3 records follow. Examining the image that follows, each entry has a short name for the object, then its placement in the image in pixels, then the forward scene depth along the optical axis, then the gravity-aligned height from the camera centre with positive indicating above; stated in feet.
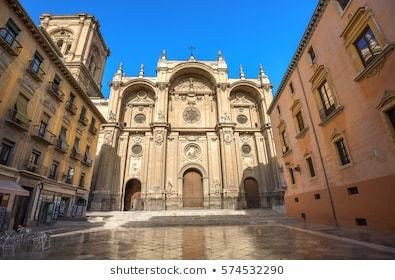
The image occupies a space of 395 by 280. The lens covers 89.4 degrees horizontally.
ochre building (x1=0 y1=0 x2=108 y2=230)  36.35 +19.05
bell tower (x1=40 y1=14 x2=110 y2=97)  96.22 +85.82
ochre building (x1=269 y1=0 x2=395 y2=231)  24.20 +13.61
